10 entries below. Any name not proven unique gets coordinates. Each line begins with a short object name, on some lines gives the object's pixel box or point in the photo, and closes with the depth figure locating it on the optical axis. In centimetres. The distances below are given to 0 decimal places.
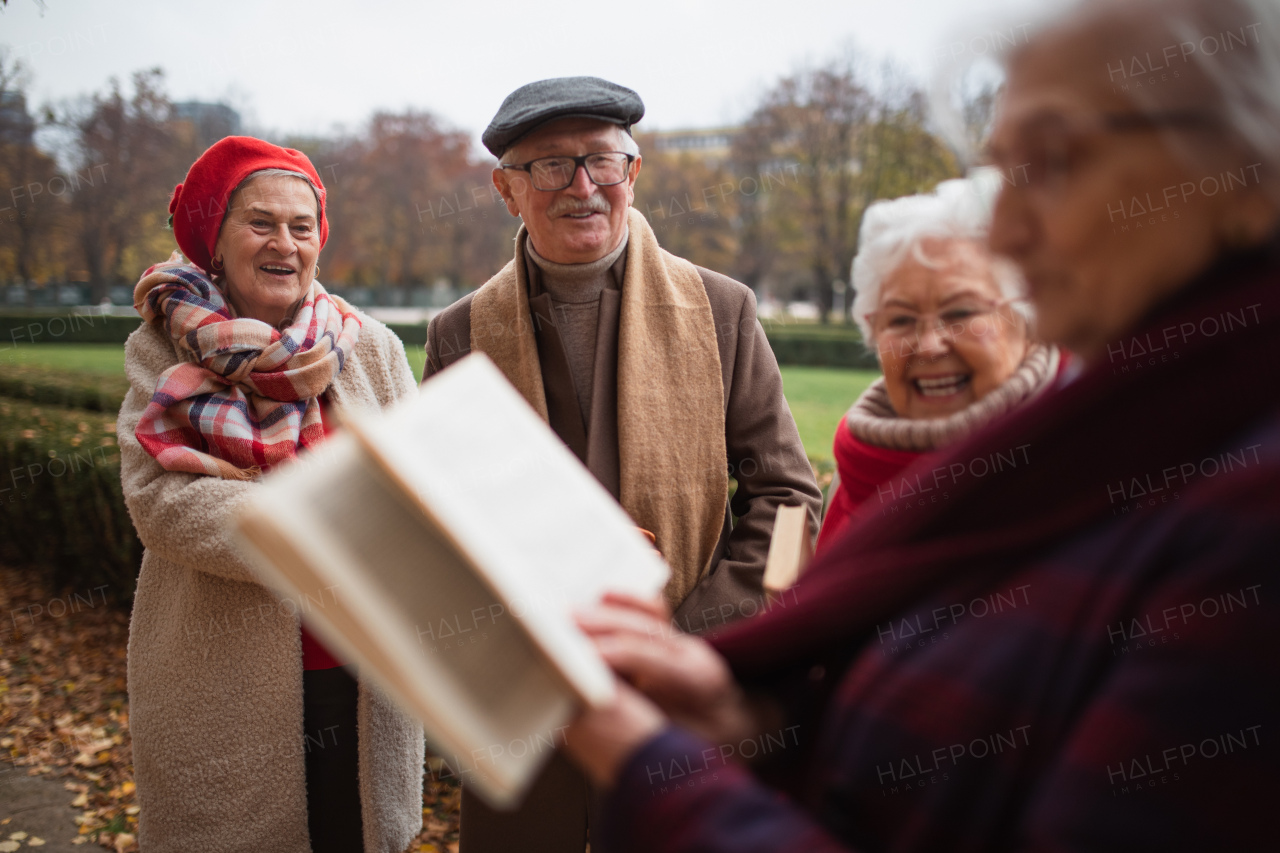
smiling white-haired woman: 178
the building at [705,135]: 3101
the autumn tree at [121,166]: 2102
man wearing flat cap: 234
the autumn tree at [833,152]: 2612
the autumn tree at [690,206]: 3117
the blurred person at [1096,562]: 70
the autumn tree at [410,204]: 3231
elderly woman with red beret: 245
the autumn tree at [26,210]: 1770
